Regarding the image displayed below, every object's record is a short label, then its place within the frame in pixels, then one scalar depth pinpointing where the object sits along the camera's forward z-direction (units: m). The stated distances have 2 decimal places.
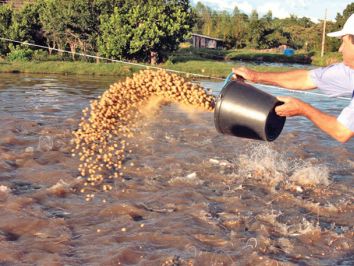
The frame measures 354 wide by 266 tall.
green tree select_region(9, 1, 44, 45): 21.72
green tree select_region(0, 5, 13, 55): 21.73
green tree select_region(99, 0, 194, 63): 21.16
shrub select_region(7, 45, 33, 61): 20.51
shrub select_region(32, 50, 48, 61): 21.14
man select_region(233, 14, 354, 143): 3.10
